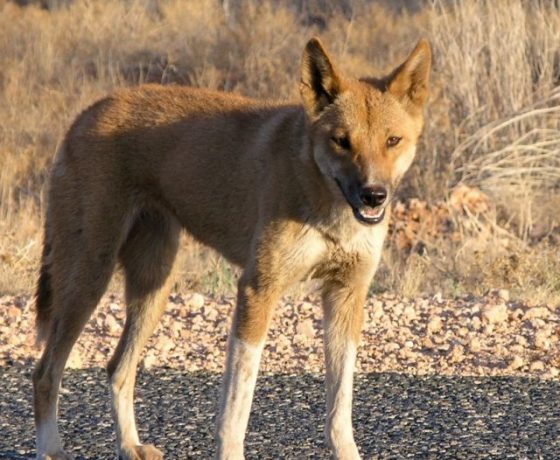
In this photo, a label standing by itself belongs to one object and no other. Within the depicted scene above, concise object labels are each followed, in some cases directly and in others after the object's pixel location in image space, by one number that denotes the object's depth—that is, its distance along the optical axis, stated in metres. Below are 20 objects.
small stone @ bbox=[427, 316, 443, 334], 16.75
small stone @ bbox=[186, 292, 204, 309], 17.75
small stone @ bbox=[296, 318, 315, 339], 16.62
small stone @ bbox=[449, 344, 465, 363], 15.63
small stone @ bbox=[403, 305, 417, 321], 17.34
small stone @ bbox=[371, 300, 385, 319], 17.47
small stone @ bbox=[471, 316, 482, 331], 16.83
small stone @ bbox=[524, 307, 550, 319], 17.14
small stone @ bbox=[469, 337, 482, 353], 16.00
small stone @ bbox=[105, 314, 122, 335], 16.91
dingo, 11.90
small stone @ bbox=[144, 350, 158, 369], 15.45
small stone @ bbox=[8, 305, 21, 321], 17.28
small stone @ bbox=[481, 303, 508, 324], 17.02
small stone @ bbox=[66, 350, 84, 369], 15.48
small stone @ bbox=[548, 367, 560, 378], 15.05
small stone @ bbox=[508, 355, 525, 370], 15.36
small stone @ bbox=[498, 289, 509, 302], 18.29
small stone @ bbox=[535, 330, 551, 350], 16.05
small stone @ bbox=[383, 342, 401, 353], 16.09
